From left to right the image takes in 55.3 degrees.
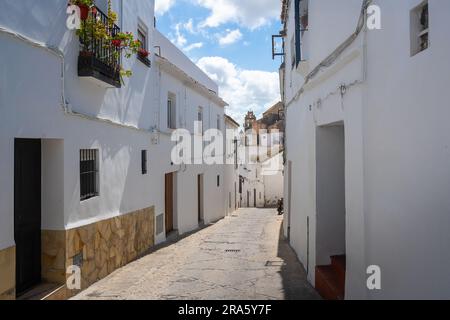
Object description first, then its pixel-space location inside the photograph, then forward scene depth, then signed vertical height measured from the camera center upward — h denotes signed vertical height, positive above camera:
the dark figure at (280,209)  23.30 -2.19
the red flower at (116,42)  7.41 +2.22
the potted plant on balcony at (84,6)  6.44 +2.51
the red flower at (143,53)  9.80 +2.71
